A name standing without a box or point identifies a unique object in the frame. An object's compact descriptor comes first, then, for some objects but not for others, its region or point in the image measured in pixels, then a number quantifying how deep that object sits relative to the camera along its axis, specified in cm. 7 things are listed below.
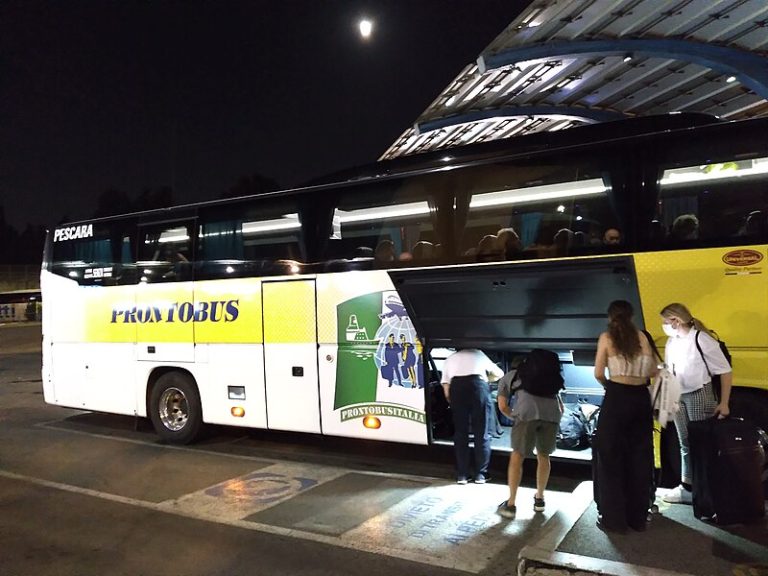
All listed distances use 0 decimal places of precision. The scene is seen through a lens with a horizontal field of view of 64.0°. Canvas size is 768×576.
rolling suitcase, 439
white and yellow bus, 534
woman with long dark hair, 455
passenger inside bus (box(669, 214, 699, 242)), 536
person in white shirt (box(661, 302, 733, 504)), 478
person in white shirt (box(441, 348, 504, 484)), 620
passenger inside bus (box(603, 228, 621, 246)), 567
